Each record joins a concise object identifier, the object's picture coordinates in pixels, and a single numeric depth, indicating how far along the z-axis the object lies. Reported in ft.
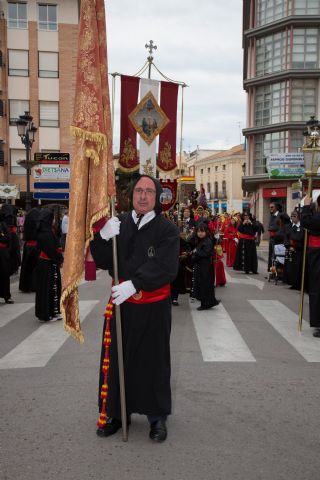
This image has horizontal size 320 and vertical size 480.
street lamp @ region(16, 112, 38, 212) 48.98
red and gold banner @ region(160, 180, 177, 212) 39.37
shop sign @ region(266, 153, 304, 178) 89.51
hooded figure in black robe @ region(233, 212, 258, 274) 47.29
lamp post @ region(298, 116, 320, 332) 22.18
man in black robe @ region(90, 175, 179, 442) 11.75
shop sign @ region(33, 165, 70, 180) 49.85
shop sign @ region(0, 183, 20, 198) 84.48
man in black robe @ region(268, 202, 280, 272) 41.01
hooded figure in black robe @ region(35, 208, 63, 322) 24.93
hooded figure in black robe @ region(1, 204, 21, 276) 35.42
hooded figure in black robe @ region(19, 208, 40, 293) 32.99
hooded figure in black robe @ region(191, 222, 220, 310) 28.14
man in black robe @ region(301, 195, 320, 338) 21.56
